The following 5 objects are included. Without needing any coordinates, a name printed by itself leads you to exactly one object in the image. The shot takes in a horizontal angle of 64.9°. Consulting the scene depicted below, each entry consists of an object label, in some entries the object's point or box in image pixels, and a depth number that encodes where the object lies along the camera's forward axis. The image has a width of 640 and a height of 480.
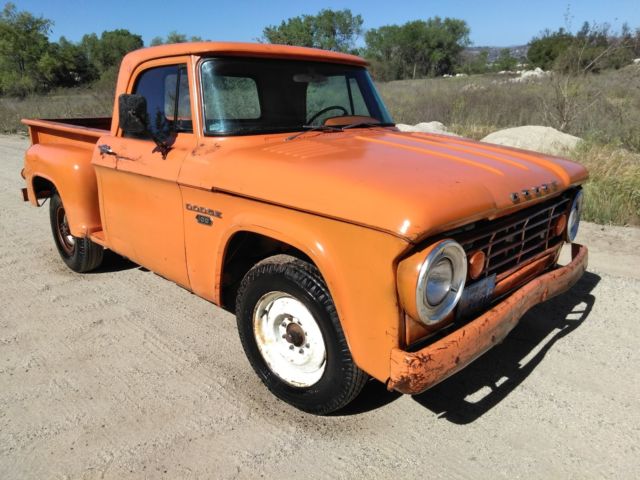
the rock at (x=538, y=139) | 8.43
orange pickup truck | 2.14
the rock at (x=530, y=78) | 18.41
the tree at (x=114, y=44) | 63.84
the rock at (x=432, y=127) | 11.17
